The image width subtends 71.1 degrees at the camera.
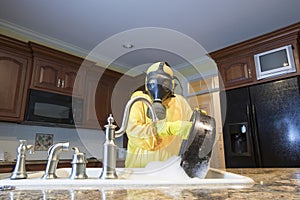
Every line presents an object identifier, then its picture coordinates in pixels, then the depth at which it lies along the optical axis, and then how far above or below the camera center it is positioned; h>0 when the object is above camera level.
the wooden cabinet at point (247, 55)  2.11 +1.03
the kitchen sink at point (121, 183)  0.52 -0.09
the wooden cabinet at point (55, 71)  2.30 +0.86
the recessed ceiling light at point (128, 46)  2.67 +1.26
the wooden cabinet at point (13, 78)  2.07 +0.68
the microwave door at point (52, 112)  2.22 +0.37
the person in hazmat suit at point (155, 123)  0.80 +0.09
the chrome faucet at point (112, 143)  0.62 +0.01
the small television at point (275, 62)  2.11 +0.85
